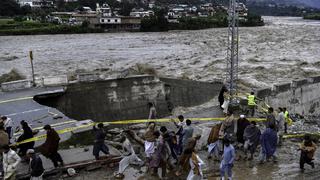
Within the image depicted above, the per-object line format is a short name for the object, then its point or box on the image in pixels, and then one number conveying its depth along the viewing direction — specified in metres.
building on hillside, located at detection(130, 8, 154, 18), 135.48
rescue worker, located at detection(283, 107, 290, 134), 17.19
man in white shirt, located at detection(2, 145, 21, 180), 10.48
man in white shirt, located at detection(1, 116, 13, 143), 13.33
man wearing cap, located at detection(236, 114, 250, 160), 13.44
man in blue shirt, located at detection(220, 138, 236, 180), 10.98
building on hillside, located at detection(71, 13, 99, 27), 103.56
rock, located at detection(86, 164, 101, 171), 12.44
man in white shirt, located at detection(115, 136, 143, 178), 11.92
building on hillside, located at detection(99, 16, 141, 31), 104.00
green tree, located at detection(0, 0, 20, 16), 126.75
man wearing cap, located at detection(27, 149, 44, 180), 10.18
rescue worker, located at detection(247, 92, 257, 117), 18.86
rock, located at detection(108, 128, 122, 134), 16.34
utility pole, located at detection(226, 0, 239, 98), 18.92
